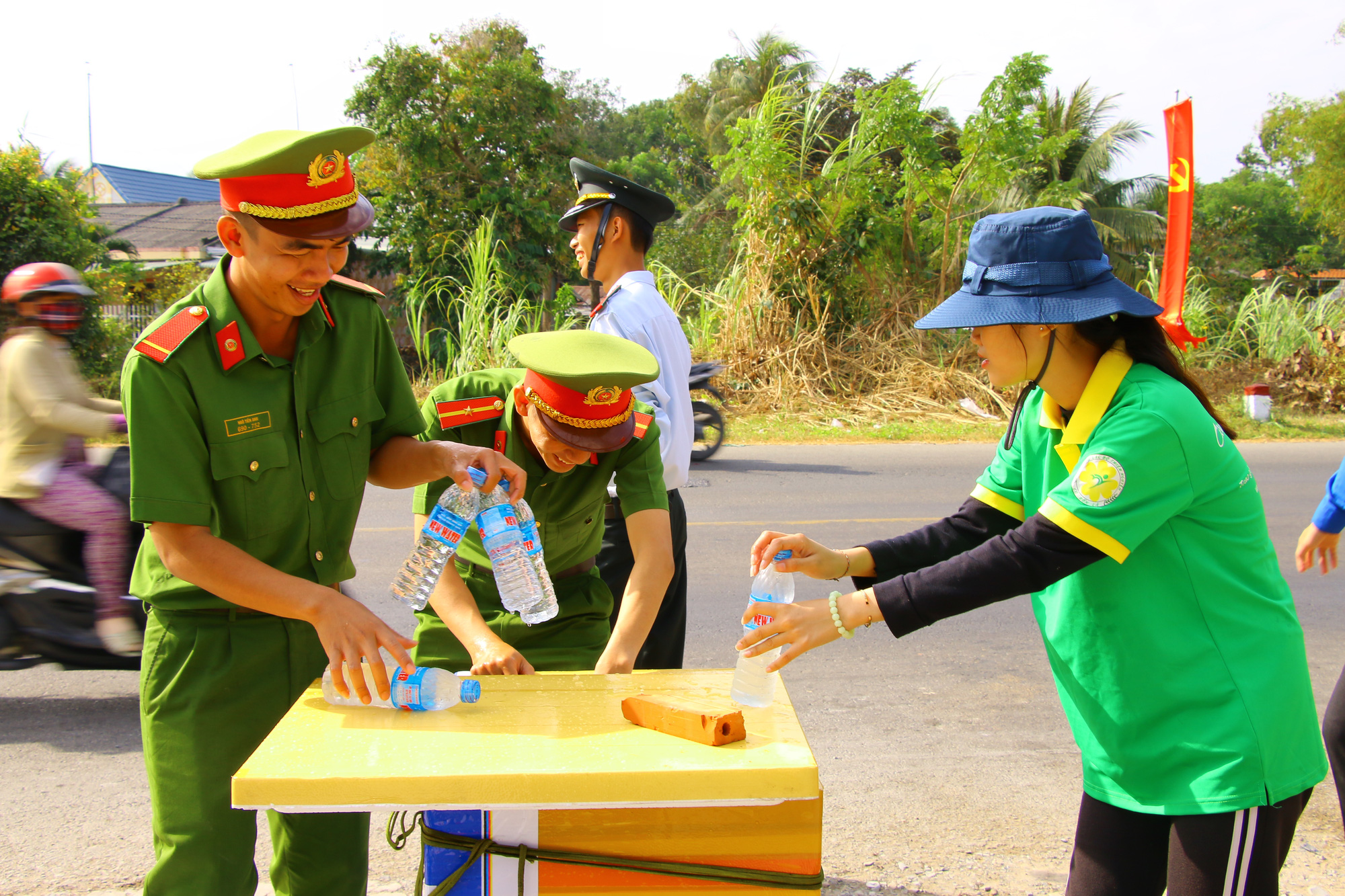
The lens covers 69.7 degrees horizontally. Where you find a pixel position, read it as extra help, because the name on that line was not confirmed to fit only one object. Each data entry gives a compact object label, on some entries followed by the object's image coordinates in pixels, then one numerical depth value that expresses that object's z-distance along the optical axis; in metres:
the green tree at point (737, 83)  23.97
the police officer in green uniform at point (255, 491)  1.78
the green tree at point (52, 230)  12.10
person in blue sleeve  2.71
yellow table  1.48
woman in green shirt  1.69
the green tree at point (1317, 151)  23.64
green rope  1.63
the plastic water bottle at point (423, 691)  1.79
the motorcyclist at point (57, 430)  3.75
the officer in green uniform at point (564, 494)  2.21
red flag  11.64
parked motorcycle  9.66
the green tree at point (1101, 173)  21.82
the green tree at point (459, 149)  15.84
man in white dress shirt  3.05
